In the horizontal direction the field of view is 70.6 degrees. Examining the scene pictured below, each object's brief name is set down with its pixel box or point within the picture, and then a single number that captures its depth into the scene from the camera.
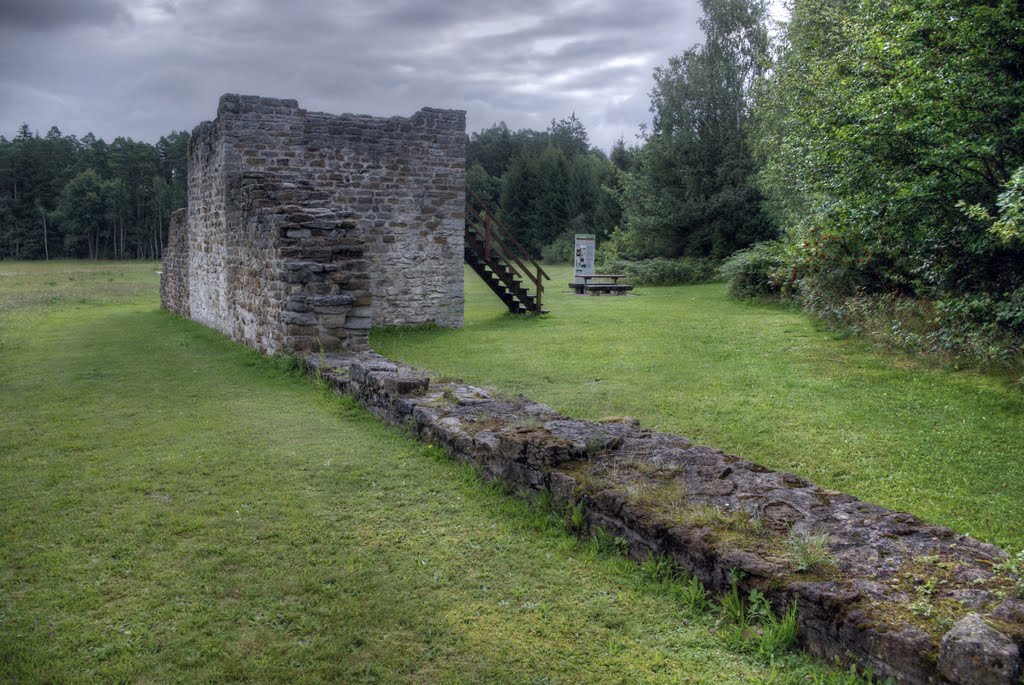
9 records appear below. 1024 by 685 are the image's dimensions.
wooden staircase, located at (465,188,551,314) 16.06
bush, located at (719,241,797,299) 18.00
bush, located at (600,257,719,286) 27.47
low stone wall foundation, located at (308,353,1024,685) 2.71
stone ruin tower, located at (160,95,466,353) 9.91
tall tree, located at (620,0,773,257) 29.48
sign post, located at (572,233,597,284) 25.61
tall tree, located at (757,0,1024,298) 8.72
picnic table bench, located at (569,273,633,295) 23.38
